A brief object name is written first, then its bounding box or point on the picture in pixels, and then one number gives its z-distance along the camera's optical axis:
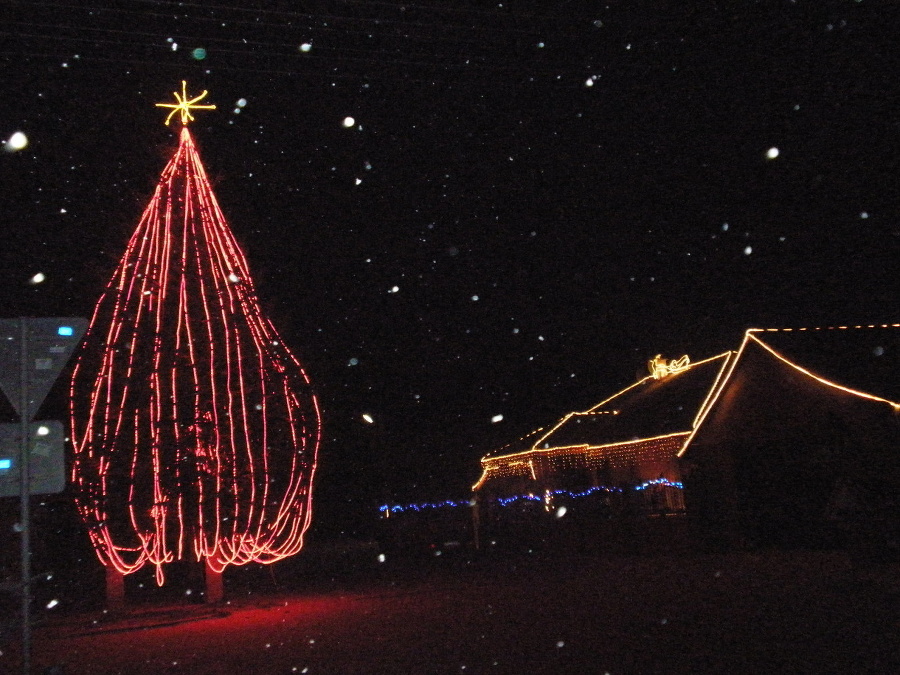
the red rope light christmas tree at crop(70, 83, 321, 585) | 14.76
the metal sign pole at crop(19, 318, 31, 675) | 6.98
